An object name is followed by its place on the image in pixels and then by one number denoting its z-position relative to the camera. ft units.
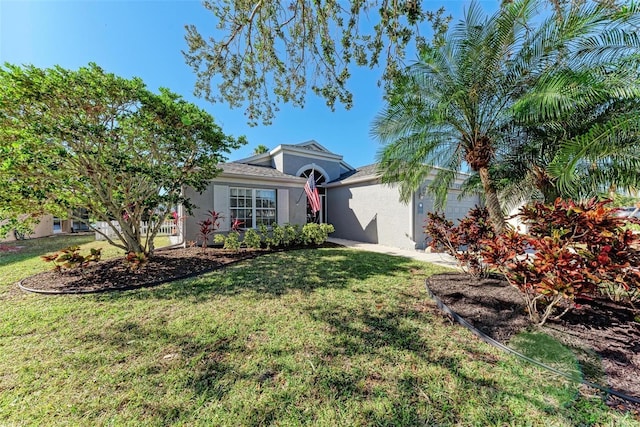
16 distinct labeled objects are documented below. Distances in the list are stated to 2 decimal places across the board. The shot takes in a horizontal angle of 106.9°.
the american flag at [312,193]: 38.34
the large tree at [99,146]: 17.67
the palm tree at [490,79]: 13.46
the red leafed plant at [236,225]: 33.57
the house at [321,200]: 35.76
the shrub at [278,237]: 35.24
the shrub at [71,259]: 19.93
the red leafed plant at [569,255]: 9.87
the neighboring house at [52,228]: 48.65
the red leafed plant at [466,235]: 19.03
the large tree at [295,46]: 19.36
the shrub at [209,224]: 30.63
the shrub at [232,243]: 32.07
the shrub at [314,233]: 37.77
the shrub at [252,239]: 33.71
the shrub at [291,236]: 36.29
